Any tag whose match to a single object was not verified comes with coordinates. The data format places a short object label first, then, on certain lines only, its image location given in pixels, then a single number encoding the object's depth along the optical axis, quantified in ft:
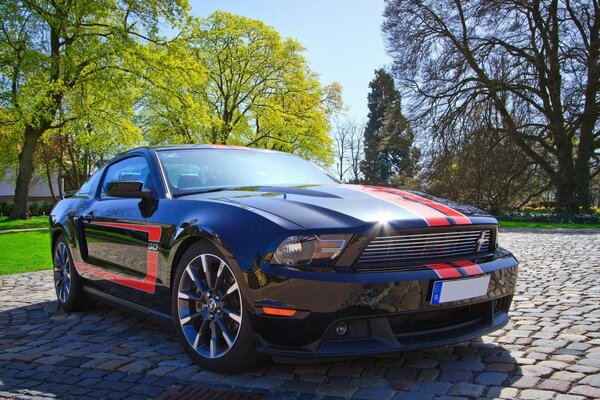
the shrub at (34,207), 125.08
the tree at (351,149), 191.62
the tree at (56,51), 64.39
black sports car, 8.92
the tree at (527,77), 78.54
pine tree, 184.65
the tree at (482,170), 81.76
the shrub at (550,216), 75.05
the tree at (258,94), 106.42
